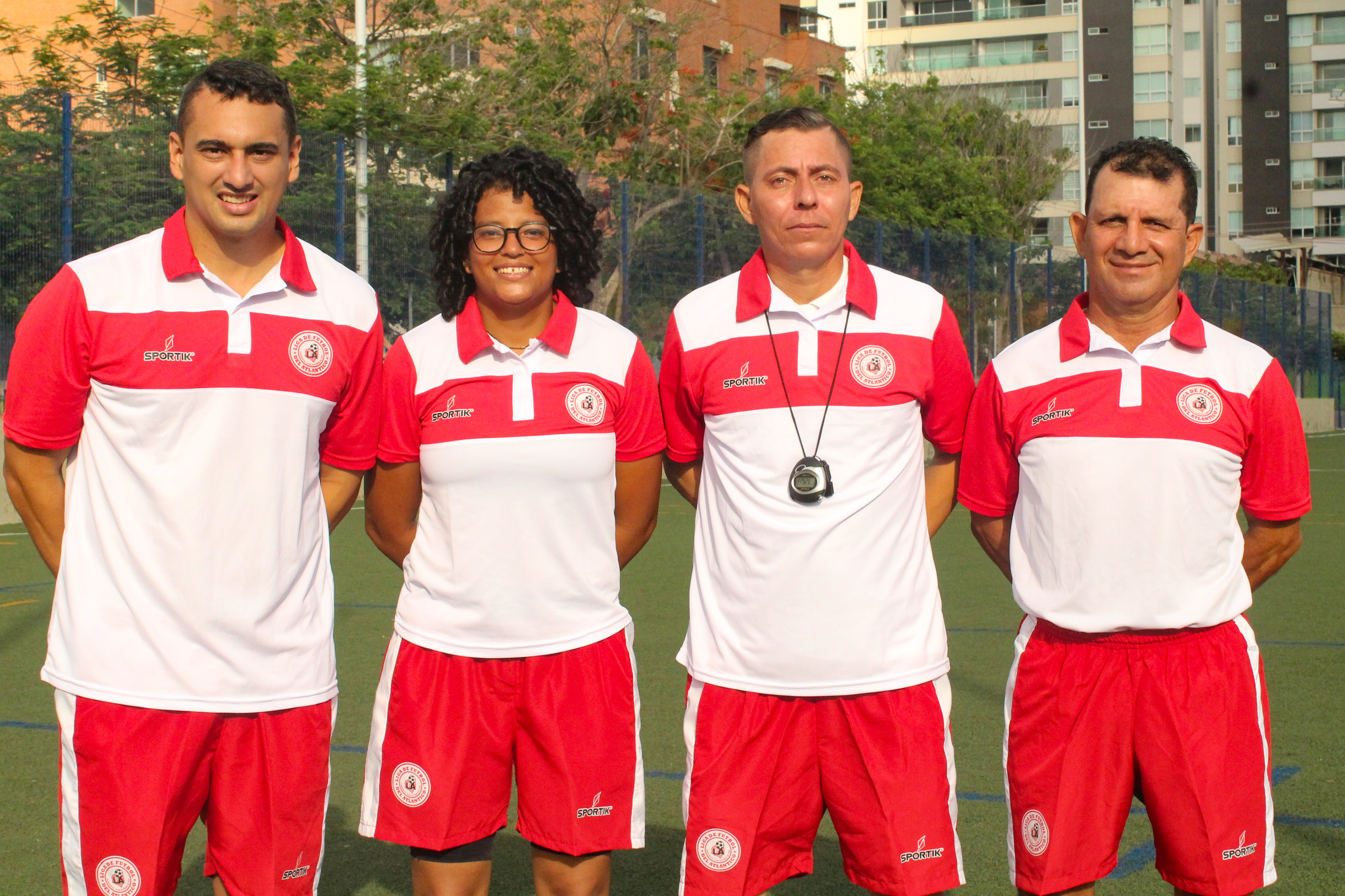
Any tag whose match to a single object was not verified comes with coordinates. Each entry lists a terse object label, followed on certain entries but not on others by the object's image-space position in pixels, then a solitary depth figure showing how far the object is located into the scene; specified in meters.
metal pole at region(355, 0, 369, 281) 12.38
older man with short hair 2.96
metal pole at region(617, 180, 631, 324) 14.84
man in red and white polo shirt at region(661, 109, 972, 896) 3.03
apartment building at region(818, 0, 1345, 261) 64.00
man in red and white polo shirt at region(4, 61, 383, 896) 2.74
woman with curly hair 3.11
